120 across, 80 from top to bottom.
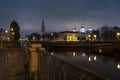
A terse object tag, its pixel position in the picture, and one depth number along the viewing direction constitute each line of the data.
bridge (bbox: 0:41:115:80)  1.23
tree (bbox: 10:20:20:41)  32.23
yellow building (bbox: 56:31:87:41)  65.02
